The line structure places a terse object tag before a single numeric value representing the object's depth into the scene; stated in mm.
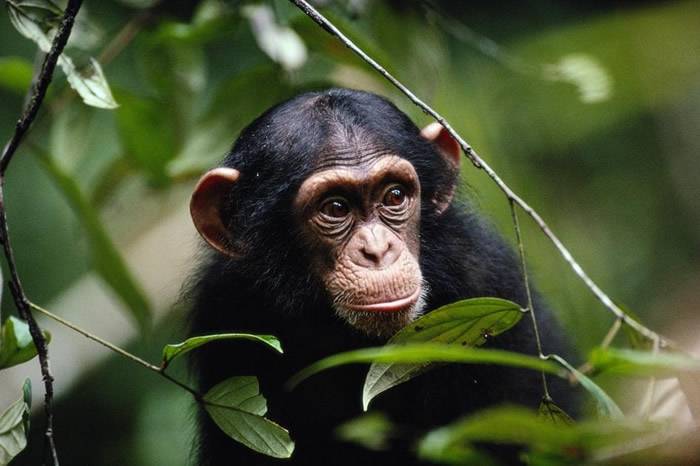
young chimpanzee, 7879
